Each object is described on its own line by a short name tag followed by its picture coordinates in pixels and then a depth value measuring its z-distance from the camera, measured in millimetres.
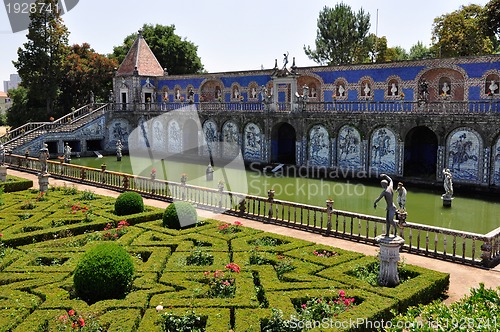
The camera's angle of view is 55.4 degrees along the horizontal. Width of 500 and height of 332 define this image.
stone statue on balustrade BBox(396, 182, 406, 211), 17759
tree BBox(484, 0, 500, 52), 35875
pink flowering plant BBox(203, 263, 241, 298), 10016
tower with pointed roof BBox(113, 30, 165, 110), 44316
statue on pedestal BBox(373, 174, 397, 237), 10406
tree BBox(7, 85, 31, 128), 47309
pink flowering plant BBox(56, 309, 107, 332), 8234
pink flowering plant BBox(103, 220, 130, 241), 14312
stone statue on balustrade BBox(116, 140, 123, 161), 38500
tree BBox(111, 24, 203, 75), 54594
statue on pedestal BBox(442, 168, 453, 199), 21656
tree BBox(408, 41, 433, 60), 60688
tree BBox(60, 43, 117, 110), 47906
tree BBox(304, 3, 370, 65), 51875
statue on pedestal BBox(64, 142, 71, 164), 35688
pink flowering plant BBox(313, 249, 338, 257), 12504
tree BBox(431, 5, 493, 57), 40500
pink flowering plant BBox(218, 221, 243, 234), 14828
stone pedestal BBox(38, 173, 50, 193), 21297
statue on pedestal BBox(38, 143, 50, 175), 22984
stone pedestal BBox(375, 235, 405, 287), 10250
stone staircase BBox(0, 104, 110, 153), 36719
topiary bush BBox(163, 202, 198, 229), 15406
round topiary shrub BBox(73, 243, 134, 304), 9547
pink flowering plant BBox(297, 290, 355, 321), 8883
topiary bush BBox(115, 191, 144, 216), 17031
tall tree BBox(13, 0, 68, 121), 42719
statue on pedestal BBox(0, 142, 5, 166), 24439
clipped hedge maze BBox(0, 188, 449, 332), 8930
